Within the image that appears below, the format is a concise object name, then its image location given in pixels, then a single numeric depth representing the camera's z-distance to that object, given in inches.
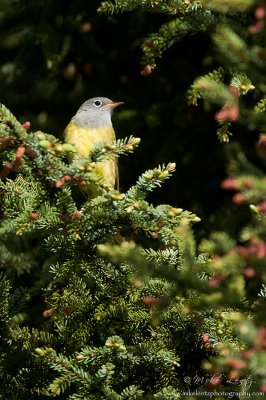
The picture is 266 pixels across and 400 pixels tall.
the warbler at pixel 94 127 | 360.2
